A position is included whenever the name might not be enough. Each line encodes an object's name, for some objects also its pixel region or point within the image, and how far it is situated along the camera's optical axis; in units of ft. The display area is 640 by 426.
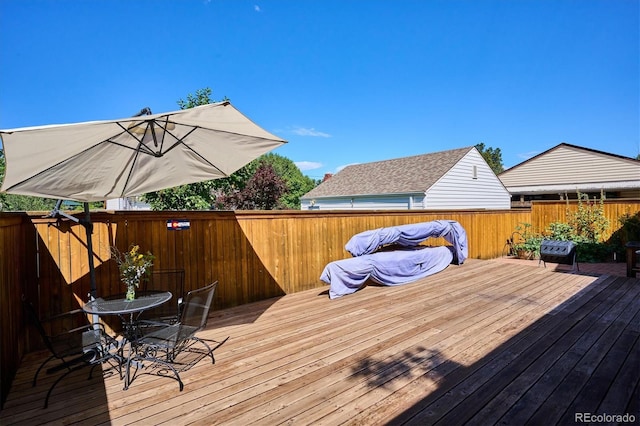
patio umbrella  7.14
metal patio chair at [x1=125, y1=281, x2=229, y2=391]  8.68
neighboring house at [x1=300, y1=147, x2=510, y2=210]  45.06
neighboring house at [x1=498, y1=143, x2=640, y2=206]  47.03
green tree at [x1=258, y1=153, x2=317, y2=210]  105.56
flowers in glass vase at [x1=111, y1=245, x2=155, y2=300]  9.80
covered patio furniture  17.29
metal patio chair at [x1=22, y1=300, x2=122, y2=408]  8.20
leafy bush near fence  27.53
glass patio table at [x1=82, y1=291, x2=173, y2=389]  8.61
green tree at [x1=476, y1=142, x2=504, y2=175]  174.01
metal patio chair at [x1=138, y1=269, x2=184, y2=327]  12.58
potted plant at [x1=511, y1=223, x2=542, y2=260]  29.12
